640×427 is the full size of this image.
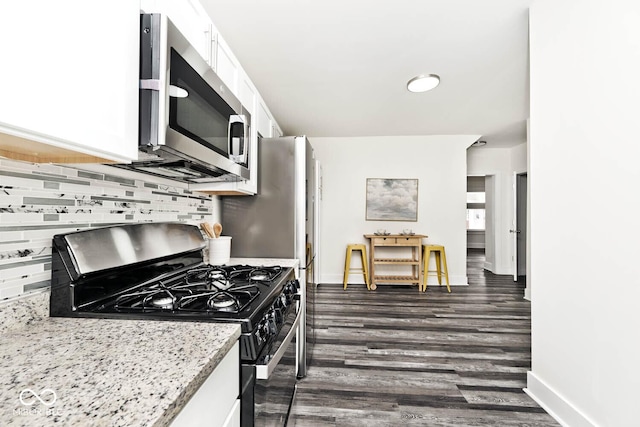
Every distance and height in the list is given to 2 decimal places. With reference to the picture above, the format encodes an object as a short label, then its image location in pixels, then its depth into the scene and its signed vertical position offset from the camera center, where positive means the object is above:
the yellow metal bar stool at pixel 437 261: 4.75 -0.65
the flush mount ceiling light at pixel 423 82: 2.85 +1.26
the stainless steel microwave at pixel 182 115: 0.95 +0.37
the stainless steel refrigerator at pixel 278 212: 2.22 +0.03
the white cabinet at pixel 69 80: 0.58 +0.29
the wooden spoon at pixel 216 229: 2.05 -0.08
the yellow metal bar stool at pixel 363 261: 4.97 -0.69
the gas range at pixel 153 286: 0.97 -0.28
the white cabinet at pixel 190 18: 1.07 +0.80
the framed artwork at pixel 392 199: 5.16 +0.30
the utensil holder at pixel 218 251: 1.96 -0.22
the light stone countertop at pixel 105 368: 0.49 -0.31
